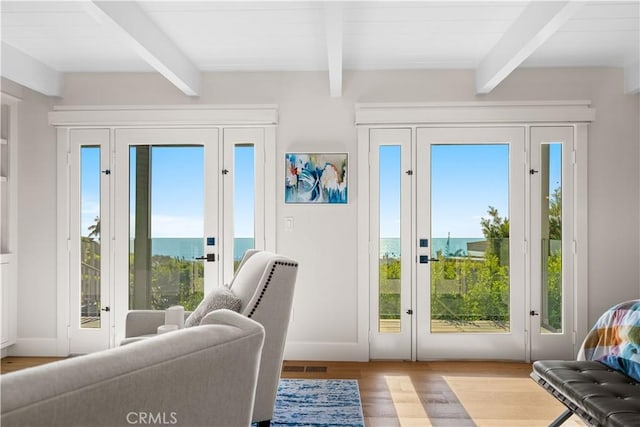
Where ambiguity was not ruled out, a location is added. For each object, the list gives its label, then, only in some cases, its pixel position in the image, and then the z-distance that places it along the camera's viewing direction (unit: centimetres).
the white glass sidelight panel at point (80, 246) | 436
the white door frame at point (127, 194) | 432
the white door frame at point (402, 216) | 426
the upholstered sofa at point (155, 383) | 58
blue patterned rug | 289
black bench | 190
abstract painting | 425
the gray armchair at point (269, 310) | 234
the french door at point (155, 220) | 432
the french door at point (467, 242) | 422
